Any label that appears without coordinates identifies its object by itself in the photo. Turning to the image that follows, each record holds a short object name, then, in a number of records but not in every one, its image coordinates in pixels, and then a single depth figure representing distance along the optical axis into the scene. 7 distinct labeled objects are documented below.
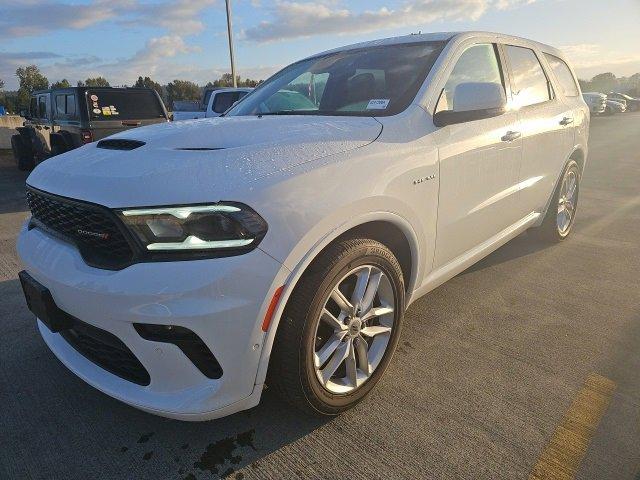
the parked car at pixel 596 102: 27.00
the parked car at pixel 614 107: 31.75
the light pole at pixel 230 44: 21.66
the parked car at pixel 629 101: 36.28
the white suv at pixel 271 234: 1.67
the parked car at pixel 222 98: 10.87
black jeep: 7.42
